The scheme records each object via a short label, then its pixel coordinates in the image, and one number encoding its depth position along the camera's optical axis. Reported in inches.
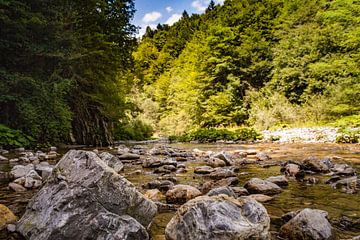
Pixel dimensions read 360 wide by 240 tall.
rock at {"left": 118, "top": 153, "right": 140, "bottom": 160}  340.2
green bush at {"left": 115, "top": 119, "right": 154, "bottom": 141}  907.4
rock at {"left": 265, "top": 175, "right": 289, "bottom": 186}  177.2
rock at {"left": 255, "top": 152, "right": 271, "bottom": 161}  313.8
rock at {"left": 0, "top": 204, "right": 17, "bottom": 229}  103.2
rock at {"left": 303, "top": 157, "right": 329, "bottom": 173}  222.7
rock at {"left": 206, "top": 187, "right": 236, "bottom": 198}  124.6
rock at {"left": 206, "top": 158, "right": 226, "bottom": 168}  267.6
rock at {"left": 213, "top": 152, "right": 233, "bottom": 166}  275.4
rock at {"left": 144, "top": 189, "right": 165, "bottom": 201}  148.2
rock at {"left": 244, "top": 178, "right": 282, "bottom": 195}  159.2
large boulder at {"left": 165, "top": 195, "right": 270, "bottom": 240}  82.4
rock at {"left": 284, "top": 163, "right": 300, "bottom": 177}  208.4
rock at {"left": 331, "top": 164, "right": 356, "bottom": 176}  204.8
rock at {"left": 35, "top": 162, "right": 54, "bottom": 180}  187.6
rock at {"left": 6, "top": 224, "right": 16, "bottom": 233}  97.3
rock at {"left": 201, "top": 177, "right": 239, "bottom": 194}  167.3
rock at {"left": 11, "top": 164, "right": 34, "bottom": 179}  195.5
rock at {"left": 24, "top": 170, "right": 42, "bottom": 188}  172.6
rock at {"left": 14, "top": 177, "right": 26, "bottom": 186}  174.0
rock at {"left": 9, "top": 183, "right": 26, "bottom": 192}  163.7
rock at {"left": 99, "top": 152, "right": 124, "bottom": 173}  229.9
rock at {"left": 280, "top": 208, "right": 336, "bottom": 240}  93.7
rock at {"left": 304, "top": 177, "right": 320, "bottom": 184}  187.0
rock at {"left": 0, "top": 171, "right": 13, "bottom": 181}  197.3
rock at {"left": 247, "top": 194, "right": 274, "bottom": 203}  141.9
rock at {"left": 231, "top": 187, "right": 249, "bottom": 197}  153.5
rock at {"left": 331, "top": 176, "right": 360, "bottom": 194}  159.9
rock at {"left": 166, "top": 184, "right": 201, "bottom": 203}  144.9
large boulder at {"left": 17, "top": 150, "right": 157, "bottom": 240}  86.3
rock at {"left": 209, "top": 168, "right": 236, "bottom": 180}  209.8
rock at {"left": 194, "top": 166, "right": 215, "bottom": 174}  229.8
